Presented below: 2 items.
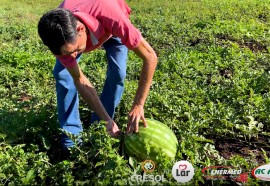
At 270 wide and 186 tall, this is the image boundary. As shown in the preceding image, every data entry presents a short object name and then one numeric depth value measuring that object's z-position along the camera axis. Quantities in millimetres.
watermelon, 2482
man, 1976
